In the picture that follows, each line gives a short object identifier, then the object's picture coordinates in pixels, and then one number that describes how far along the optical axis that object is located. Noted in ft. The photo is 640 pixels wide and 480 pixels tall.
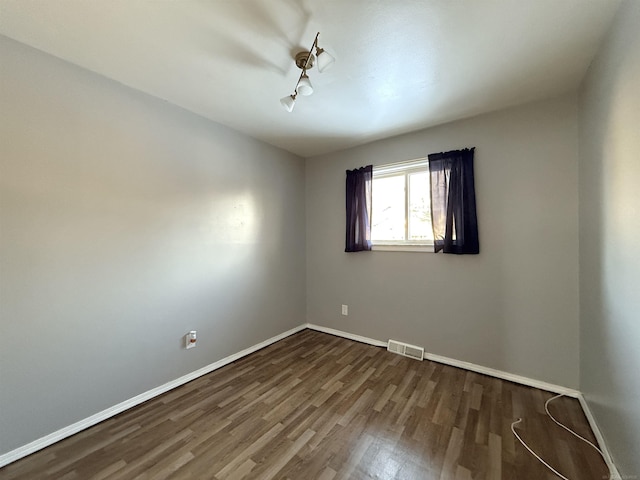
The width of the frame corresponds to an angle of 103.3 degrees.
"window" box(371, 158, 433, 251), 9.18
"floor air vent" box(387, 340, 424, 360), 8.92
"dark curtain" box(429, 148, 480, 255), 7.91
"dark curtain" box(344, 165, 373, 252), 10.19
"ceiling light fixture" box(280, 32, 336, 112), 4.93
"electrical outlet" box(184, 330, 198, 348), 7.55
